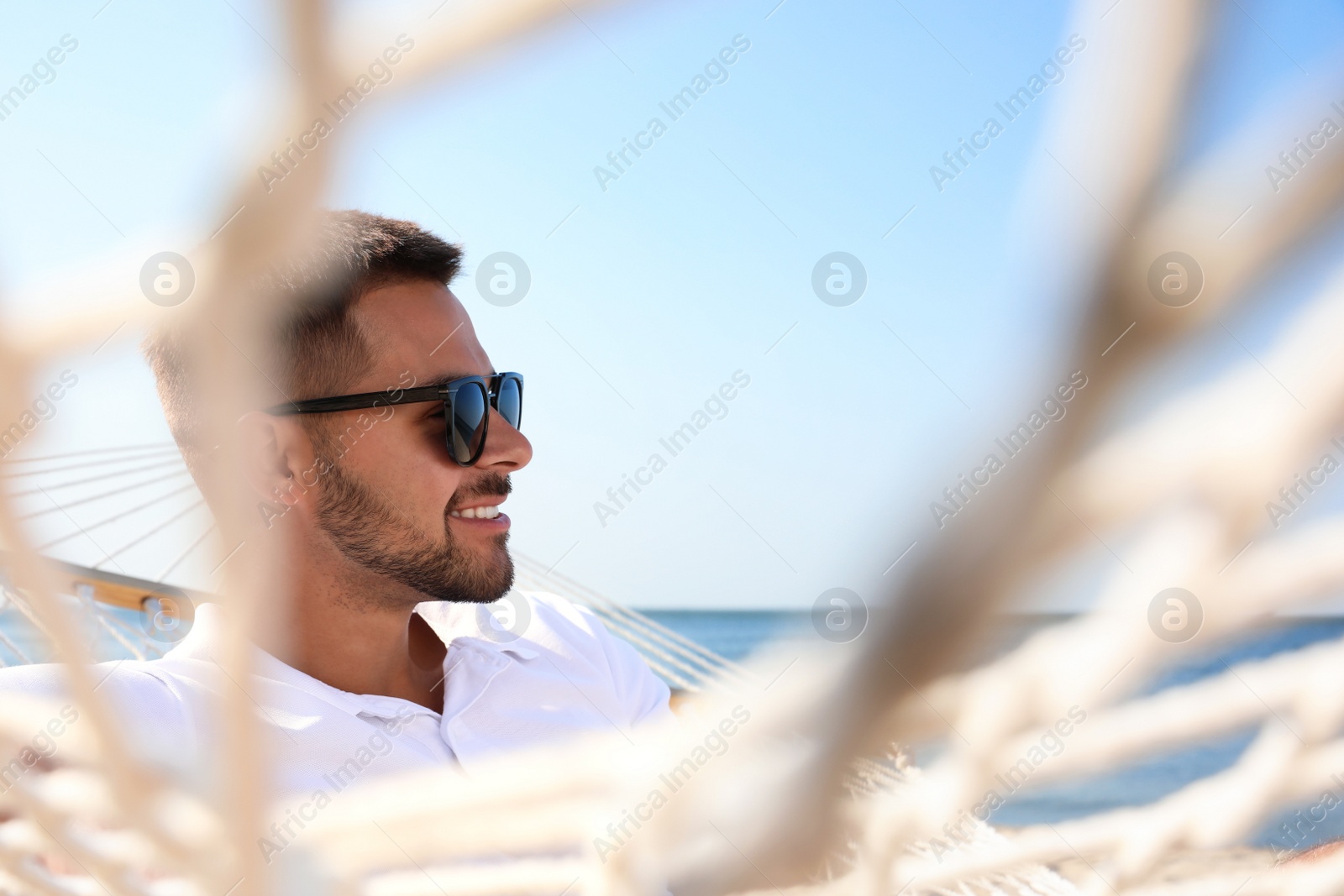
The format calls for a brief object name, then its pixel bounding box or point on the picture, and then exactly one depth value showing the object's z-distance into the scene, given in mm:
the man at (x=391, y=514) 1631
